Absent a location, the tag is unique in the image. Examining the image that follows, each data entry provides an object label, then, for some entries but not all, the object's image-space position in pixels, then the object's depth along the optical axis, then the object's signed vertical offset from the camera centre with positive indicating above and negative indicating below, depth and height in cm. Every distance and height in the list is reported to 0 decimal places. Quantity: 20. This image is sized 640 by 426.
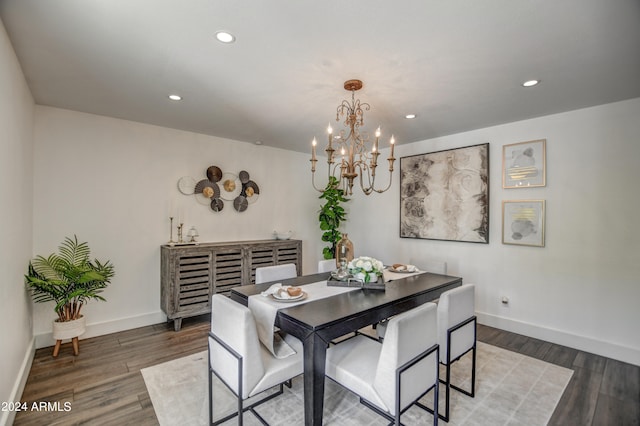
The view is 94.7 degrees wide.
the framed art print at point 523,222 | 344 -10
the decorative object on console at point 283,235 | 484 -36
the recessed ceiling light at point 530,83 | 252 +114
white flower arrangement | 251 -48
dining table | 171 -66
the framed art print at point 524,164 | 343 +60
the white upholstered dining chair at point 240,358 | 170 -91
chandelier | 241 +107
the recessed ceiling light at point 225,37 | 187 +114
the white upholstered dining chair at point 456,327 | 208 -82
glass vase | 279 -34
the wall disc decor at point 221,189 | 415 +37
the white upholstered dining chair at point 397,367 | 157 -93
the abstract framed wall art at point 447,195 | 389 +27
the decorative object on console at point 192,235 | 405 -30
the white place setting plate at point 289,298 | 212 -62
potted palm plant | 281 -71
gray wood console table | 360 -76
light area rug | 208 -144
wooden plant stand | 292 -134
